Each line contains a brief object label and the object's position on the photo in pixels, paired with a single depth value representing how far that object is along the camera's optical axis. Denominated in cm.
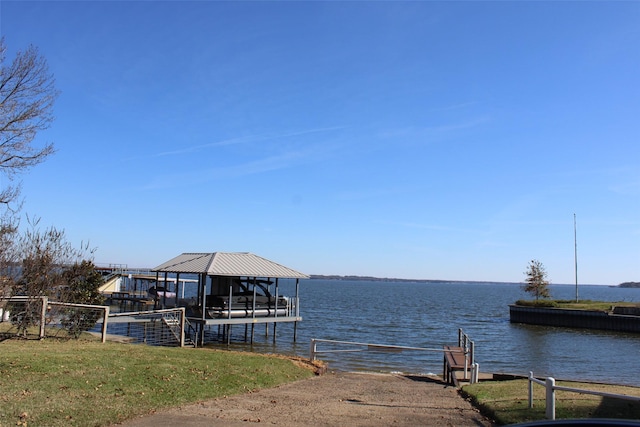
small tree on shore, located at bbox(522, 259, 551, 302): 7050
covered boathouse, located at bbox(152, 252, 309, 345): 2783
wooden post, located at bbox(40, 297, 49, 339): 1712
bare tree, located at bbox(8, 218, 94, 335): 1692
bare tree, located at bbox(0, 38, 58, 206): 1531
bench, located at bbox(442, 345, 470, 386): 1644
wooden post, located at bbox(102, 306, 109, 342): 1808
